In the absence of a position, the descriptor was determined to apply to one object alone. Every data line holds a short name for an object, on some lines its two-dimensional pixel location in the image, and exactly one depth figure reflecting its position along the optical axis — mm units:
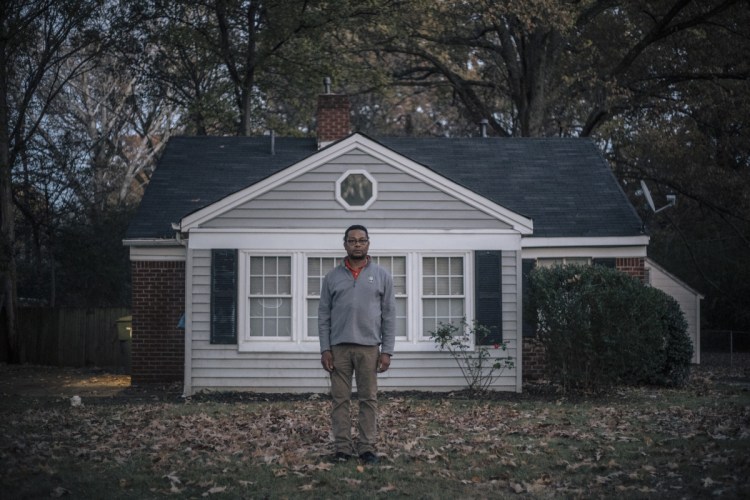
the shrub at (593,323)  14758
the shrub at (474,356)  15578
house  15602
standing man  8898
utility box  20750
